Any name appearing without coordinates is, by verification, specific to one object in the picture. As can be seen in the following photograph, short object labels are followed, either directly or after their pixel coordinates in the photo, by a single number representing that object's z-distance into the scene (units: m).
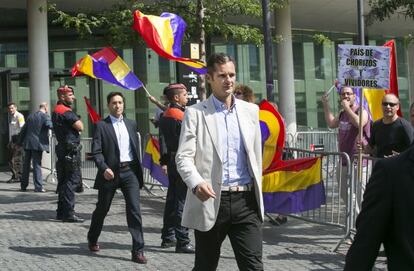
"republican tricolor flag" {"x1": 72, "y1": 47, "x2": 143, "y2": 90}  10.87
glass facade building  22.75
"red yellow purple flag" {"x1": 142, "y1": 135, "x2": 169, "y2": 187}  13.45
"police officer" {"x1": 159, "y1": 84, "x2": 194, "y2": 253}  8.59
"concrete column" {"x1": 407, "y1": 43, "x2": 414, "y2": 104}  34.56
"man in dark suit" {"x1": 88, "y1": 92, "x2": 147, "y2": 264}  7.89
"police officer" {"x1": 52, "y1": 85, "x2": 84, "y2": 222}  10.70
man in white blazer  5.04
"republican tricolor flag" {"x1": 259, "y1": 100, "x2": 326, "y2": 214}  9.23
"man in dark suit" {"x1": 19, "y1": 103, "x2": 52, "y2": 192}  14.88
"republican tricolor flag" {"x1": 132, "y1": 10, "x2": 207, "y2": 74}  10.50
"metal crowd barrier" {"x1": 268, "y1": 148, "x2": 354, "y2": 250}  8.74
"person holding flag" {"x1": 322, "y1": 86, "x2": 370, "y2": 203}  9.05
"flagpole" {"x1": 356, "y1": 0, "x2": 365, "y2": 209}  8.55
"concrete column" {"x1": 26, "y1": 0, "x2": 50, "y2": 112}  19.95
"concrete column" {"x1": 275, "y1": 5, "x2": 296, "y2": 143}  24.55
